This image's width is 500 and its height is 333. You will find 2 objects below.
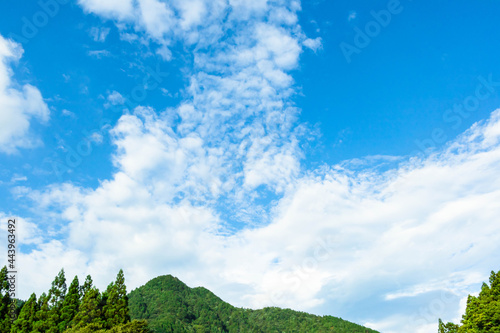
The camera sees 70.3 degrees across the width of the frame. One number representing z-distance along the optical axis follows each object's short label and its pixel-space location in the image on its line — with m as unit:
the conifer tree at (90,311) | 39.81
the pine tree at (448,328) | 52.45
